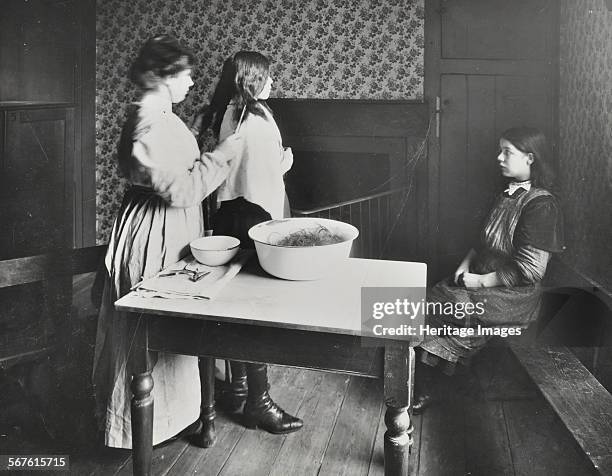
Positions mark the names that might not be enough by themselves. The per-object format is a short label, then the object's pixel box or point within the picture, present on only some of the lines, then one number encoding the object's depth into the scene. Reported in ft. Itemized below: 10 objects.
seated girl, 5.50
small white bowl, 4.96
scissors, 4.76
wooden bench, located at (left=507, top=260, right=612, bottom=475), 4.46
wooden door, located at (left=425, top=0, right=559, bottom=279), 5.26
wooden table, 4.06
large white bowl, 4.53
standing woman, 4.97
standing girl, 5.35
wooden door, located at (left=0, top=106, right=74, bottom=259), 5.13
